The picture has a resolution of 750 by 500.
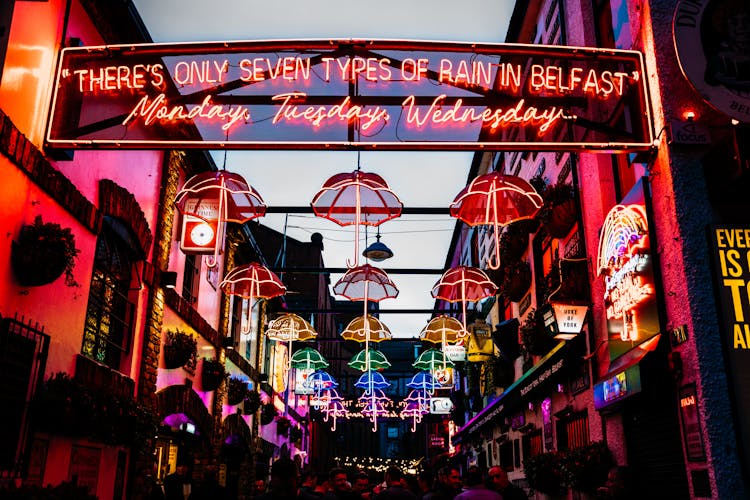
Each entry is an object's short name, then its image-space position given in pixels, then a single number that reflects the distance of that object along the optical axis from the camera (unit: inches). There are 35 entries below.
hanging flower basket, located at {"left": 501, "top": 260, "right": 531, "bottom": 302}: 621.0
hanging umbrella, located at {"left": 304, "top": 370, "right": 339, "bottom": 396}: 1137.9
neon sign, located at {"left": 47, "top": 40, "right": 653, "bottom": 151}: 323.9
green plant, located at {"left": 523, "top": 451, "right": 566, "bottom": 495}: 442.3
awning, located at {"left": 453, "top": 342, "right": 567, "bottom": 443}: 461.7
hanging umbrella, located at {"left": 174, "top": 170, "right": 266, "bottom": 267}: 434.6
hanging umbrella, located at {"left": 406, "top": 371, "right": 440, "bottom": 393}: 1147.4
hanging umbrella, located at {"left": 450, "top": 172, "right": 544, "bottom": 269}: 433.4
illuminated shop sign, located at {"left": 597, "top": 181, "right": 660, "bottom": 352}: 314.3
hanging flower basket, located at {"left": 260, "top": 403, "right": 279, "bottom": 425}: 915.4
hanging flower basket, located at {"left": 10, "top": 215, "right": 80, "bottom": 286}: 288.0
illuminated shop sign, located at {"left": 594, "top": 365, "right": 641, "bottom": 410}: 297.9
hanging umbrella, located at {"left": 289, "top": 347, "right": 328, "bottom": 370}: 977.5
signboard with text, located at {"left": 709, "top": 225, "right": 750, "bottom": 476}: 255.1
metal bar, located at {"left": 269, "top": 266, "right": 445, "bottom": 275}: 846.0
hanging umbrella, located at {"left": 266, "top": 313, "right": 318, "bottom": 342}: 751.1
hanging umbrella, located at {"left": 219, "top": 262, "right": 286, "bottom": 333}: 561.9
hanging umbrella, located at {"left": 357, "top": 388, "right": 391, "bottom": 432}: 1406.0
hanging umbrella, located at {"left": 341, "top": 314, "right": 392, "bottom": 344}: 755.4
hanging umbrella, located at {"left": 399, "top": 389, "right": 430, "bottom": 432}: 1352.1
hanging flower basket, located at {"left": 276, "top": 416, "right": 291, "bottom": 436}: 1050.1
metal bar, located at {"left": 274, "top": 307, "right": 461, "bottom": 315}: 993.5
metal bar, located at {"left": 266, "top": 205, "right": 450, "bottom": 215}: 700.0
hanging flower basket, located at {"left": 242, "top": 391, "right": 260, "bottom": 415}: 802.8
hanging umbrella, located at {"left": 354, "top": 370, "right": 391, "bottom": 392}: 1074.4
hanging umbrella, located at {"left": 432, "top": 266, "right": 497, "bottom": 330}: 603.8
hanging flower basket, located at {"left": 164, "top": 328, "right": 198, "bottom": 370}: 504.4
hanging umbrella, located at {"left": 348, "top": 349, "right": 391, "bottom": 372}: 823.1
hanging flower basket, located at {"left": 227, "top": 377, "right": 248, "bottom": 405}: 713.0
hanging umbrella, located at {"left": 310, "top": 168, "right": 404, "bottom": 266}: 426.9
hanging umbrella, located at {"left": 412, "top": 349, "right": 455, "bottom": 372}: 1034.1
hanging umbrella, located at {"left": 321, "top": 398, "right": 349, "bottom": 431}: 1410.6
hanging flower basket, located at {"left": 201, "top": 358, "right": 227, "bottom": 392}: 616.4
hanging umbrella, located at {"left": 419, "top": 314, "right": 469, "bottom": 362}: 784.3
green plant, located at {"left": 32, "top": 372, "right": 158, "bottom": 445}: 303.0
